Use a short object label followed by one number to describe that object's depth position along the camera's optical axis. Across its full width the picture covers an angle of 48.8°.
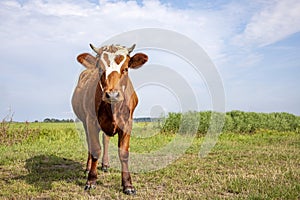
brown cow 4.66
